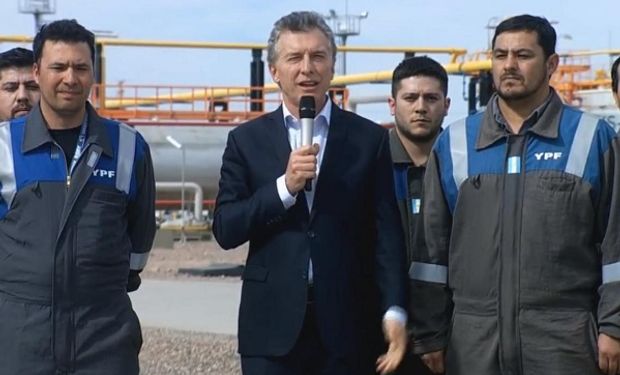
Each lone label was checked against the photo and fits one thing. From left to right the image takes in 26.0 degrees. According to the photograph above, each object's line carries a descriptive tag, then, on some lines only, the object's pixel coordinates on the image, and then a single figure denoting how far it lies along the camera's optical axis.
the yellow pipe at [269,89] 30.38
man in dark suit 5.03
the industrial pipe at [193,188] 24.36
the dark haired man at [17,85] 6.21
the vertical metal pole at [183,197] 23.14
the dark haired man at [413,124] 5.98
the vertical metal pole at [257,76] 29.95
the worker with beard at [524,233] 4.99
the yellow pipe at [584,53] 34.07
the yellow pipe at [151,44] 29.44
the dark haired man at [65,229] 4.95
